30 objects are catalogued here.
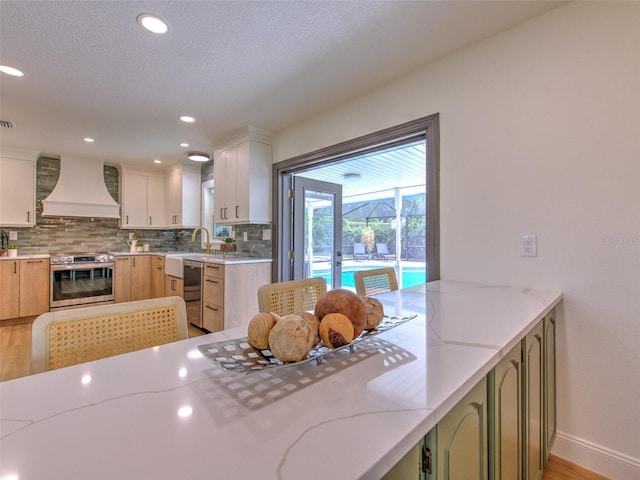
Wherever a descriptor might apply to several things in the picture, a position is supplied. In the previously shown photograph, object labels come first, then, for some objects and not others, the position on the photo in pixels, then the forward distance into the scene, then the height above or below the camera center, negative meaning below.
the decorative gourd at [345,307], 0.79 -0.17
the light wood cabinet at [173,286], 4.03 -0.61
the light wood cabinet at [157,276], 4.70 -0.54
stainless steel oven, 4.21 -0.54
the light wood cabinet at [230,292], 3.24 -0.56
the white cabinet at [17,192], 4.15 +0.69
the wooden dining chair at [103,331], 0.81 -0.26
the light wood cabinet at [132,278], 4.70 -0.57
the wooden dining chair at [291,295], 1.41 -0.27
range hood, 4.49 +0.74
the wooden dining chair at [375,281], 1.81 -0.25
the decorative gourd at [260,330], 0.70 -0.20
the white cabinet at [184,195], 4.88 +0.76
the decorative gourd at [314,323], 0.72 -0.20
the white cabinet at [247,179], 3.43 +0.72
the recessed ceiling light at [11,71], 2.18 +1.25
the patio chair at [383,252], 8.24 -0.30
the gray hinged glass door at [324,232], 4.09 +0.13
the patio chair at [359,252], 8.67 -0.31
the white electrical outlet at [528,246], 1.69 -0.03
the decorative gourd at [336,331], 0.73 -0.22
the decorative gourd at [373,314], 0.87 -0.21
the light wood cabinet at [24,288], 3.90 -0.60
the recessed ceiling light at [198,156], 4.23 +1.18
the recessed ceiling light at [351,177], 5.22 +1.13
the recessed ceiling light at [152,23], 1.70 +1.25
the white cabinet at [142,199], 5.11 +0.73
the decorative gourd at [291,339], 0.65 -0.21
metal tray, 0.64 -0.26
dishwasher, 3.65 -0.60
